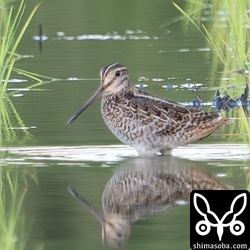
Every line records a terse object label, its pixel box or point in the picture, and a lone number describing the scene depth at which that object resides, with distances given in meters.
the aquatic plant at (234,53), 10.84
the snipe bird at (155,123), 10.34
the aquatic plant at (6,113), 10.61
